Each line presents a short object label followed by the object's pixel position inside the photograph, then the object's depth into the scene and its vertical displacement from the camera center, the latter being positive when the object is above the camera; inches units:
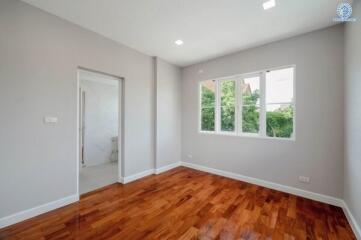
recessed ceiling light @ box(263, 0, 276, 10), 82.9 +60.4
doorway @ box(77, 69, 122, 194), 178.5 -10.3
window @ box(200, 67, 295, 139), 122.7 +13.6
